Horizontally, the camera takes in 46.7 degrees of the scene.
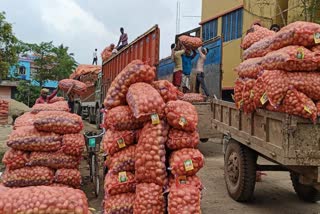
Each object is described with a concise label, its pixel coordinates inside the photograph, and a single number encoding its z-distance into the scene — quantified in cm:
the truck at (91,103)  1348
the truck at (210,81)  850
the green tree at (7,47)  1672
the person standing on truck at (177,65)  954
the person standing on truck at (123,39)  1284
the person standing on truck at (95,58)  2116
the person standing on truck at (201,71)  955
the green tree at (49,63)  2944
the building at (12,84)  2831
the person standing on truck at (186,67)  946
